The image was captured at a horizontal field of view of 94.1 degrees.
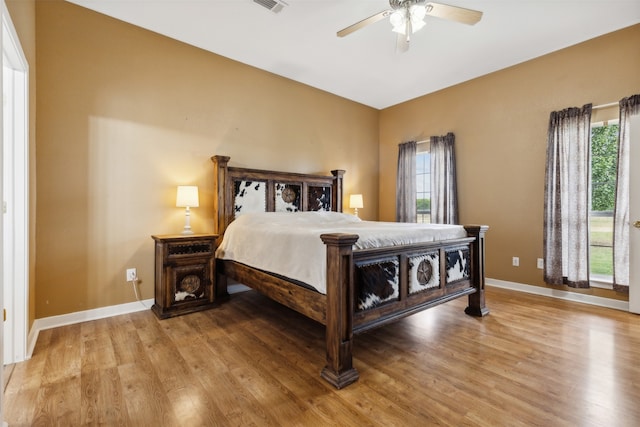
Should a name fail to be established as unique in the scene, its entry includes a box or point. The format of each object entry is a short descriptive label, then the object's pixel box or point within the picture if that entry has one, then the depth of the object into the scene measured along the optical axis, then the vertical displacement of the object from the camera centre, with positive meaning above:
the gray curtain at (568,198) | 3.21 +0.12
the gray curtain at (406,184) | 4.93 +0.43
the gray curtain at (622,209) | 2.97 +0.00
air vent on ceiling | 2.67 +1.87
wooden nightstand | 2.84 -0.64
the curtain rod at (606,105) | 3.11 +1.10
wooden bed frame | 1.79 -0.60
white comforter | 2.01 -0.24
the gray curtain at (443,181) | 4.36 +0.42
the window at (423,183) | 4.80 +0.43
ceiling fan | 2.29 +1.57
